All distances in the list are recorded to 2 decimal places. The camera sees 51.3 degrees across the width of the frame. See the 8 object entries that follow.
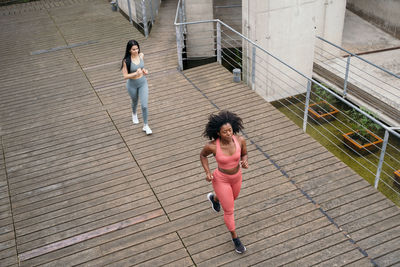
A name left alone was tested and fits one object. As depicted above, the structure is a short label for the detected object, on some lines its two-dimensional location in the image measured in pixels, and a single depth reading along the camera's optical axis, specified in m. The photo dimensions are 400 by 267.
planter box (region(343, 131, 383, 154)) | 8.24
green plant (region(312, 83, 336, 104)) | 9.63
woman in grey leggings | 6.32
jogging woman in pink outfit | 4.40
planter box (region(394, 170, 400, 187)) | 7.34
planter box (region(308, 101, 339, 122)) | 9.19
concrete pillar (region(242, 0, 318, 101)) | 8.60
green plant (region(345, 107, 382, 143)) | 8.48
